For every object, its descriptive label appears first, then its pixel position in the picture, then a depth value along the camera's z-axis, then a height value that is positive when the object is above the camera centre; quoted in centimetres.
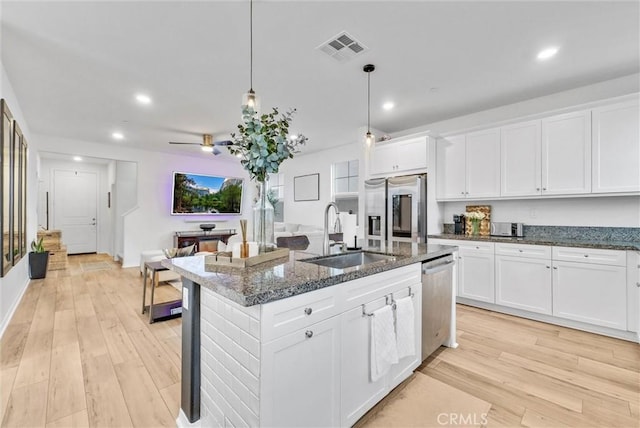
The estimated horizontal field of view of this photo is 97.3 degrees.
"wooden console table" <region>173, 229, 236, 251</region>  648 -55
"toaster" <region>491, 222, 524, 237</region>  361 -17
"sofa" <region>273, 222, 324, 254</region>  552 -32
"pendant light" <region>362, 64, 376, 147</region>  274 +144
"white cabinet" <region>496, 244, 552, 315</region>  305 -69
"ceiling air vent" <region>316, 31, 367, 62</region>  230 +144
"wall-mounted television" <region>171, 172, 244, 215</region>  673 +51
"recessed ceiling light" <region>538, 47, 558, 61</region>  247 +146
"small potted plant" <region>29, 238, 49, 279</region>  479 -82
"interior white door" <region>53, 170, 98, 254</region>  773 +15
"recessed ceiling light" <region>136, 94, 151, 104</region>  344 +144
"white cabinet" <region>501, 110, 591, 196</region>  304 +69
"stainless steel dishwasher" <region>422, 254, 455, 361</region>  213 -69
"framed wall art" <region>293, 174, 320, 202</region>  647 +65
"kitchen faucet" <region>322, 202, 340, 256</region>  214 -13
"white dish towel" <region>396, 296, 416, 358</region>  178 -72
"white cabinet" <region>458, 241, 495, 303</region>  340 -69
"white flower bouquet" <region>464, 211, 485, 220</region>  380 +1
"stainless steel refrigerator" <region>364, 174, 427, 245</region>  402 +11
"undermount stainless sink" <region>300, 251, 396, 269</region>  197 -33
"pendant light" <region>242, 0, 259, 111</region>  195 +82
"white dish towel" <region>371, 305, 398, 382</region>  160 -74
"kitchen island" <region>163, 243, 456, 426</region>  112 -59
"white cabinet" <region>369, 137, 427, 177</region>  401 +87
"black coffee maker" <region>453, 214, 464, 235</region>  403 -12
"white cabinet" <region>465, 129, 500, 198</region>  361 +68
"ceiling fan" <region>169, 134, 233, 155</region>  512 +131
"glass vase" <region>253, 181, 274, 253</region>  170 -5
